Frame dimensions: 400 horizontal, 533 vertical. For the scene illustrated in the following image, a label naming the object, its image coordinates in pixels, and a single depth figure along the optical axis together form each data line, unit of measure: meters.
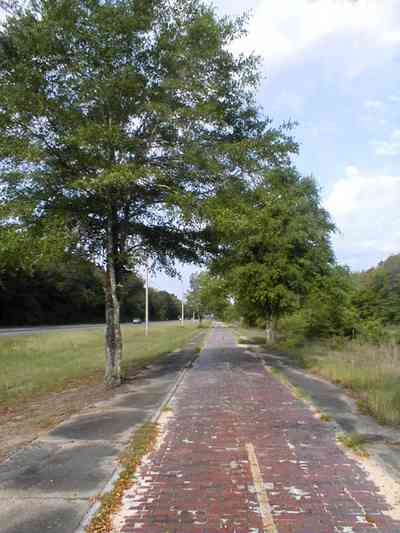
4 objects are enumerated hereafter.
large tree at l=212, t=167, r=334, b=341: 27.14
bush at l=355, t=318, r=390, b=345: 27.81
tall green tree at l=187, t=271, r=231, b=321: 28.97
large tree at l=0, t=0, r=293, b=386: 13.30
